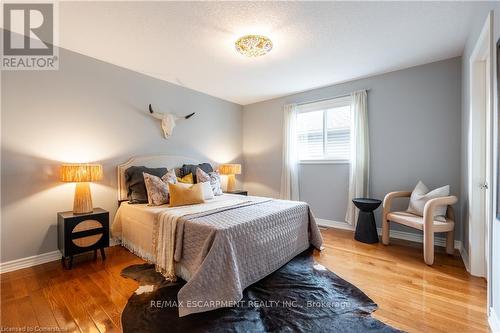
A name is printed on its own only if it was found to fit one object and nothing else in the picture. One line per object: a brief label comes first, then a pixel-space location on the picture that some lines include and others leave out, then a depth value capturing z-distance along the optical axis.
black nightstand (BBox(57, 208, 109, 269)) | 2.32
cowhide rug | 1.50
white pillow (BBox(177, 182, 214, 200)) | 3.06
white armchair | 2.39
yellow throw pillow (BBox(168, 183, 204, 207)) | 2.70
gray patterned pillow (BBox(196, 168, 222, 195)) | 3.53
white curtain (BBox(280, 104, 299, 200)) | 4.26
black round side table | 3.07
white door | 2.12
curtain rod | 3.68
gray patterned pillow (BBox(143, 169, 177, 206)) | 2.78
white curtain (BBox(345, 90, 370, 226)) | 3.48
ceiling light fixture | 2.30
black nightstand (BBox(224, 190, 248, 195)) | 4.22
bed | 1.71
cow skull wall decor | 3.54
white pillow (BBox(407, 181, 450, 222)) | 2.58
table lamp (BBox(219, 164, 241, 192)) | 4.35
